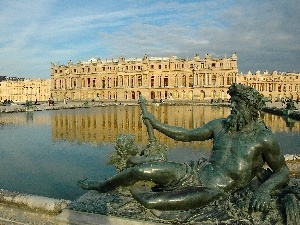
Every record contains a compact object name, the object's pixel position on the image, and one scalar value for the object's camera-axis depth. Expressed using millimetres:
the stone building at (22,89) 81438
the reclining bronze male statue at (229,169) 2723
